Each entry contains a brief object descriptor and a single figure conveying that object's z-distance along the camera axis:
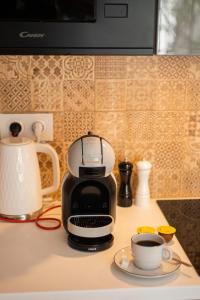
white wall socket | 1.61
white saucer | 1.18
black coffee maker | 1.32
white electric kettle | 1.45
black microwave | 1.20
